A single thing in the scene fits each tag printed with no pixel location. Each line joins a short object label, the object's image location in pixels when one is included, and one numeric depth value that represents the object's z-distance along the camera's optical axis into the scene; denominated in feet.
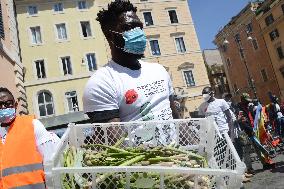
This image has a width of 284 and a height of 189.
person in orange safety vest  5.93
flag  18.32
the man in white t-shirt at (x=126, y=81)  4.87
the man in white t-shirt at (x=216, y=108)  16.08
